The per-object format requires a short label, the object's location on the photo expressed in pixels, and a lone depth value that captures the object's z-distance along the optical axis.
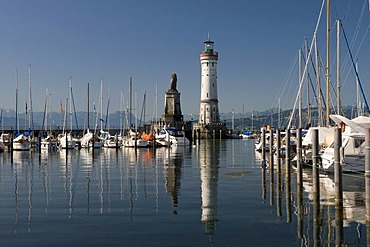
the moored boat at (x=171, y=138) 80.69
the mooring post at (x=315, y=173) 17.87
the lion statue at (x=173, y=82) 127.90
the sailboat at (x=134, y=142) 72.38
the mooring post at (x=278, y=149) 27.85
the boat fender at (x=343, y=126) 30.52
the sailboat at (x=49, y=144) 65.81
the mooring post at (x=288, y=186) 16.91
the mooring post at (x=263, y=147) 34.44
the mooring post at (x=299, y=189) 14.63
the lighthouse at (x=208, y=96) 128.62
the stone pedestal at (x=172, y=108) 124.25
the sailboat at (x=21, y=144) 64.21
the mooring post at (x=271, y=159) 28.18
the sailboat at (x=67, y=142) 66.25
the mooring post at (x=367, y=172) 14.59
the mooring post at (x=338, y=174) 16.47
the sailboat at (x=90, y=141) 71.81
